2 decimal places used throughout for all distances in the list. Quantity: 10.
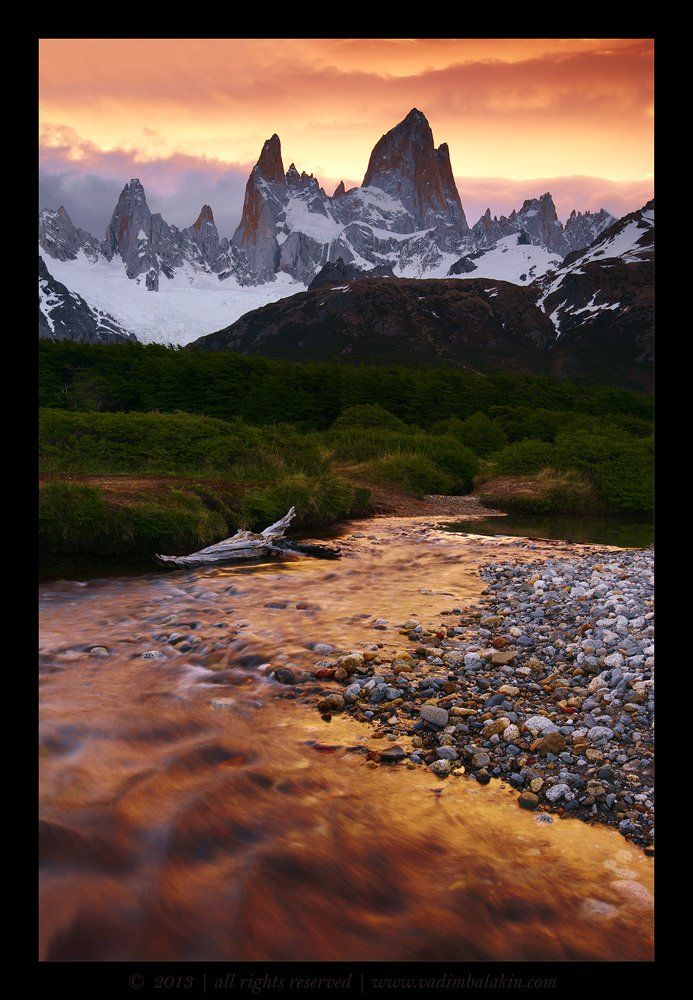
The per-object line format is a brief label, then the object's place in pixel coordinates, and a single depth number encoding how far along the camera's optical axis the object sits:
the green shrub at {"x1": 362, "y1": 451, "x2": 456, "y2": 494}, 21.61
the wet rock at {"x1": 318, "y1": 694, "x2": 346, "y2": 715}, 4.93
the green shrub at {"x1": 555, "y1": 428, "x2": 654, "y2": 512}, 18.92
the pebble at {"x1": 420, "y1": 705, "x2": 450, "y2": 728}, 4.55
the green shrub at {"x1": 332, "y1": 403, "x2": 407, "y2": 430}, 30.67
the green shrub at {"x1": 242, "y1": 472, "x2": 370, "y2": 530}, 13.48
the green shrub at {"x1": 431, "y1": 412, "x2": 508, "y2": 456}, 29.66
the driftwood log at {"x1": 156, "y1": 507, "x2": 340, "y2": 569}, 10.53
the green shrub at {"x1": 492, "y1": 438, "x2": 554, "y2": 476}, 22.12
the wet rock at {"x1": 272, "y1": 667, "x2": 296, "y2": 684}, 5.54
